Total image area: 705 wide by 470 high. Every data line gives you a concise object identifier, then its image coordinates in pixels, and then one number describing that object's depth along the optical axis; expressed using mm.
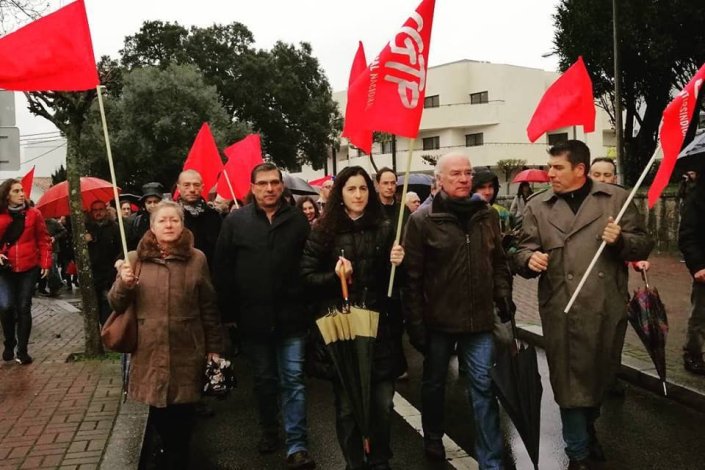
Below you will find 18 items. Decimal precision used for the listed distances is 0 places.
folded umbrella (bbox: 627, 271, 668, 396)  5441
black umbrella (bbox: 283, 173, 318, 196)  10523
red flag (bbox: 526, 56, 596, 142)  5945
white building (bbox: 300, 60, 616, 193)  51938
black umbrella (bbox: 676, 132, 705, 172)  6519
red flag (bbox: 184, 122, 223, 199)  8594
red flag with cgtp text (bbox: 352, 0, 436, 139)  4309
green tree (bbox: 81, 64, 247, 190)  36094
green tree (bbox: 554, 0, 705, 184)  20906
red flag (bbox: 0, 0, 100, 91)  4375
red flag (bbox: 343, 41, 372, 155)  4469
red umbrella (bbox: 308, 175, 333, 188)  16161
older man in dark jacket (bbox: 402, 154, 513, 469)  4277
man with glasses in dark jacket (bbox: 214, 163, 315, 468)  4691
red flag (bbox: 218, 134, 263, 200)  8555
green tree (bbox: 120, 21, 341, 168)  43781
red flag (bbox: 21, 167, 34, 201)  11395
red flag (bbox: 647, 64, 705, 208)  4422
